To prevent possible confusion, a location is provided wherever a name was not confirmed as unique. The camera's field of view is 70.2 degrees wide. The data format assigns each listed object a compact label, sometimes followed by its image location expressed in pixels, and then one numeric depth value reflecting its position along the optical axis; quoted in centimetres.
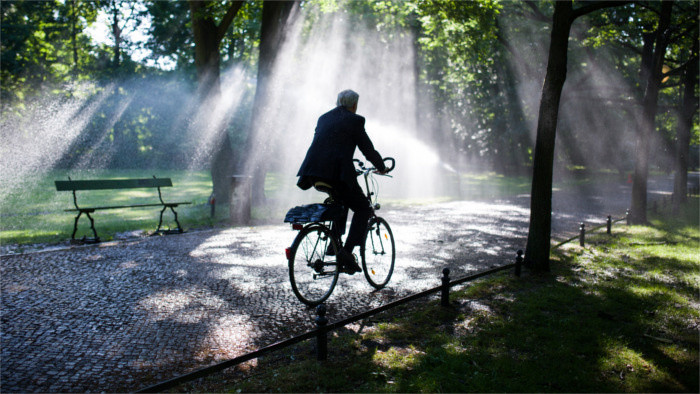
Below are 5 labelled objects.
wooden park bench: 868
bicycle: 493
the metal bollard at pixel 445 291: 526
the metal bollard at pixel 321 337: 380
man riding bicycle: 498
